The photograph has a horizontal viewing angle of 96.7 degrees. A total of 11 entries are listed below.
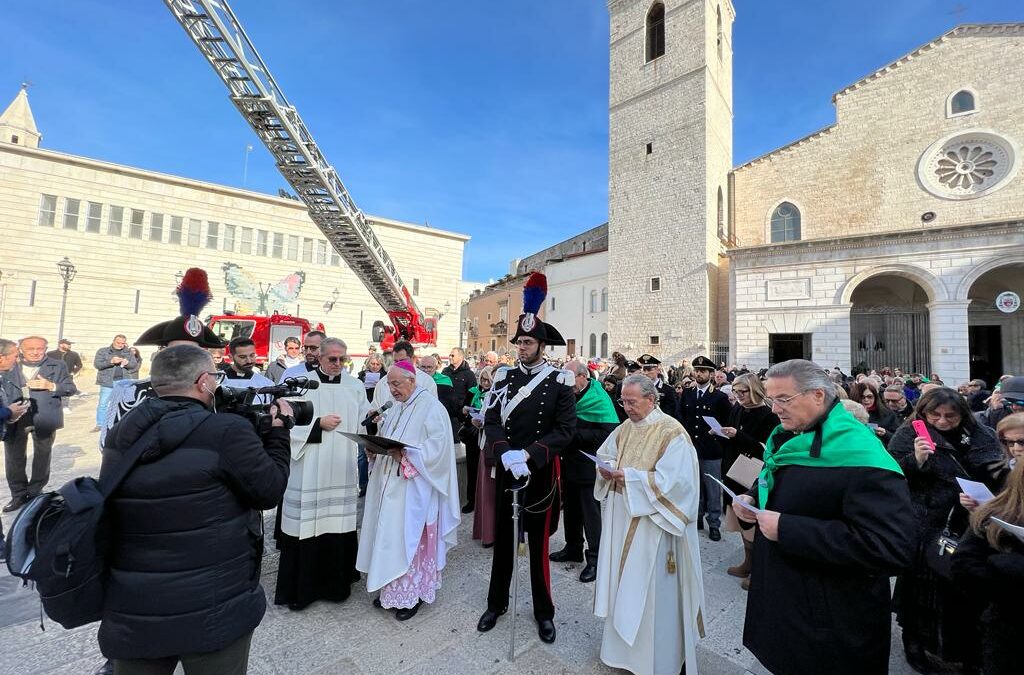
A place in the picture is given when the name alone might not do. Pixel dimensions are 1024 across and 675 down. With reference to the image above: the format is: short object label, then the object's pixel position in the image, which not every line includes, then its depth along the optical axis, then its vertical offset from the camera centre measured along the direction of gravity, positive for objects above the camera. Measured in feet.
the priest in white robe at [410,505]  10.76 -3.63
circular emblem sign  52.80 +9.18
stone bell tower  70.95 +32.59
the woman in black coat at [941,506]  8.86 -2.64
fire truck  30.45 +15.60
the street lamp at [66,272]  63.21 +11.30
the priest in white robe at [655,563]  8.63 -3.84
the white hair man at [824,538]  5.53 -2.04
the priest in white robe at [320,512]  11.09 -3.92
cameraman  5.17 -2.08
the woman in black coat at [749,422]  14.12 -1.61
